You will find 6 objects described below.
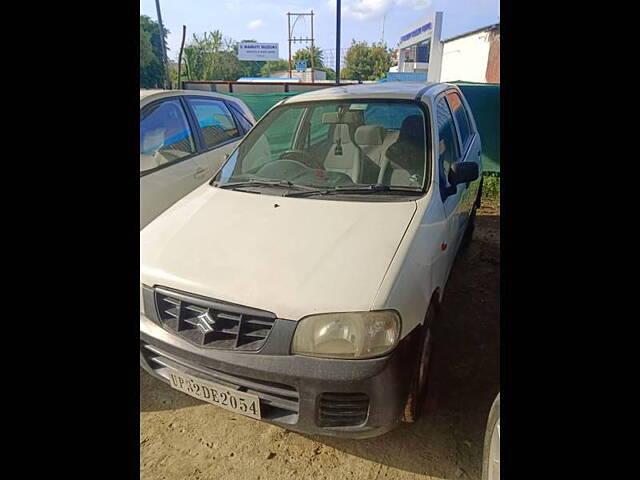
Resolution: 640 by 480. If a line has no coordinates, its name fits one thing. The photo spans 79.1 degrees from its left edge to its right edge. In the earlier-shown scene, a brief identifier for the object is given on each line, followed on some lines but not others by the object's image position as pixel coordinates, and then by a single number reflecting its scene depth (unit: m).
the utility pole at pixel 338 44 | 7.25
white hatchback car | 1.50
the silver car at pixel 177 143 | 2.84
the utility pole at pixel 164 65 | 8.22
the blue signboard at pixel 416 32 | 14.91
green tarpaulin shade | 6.53
